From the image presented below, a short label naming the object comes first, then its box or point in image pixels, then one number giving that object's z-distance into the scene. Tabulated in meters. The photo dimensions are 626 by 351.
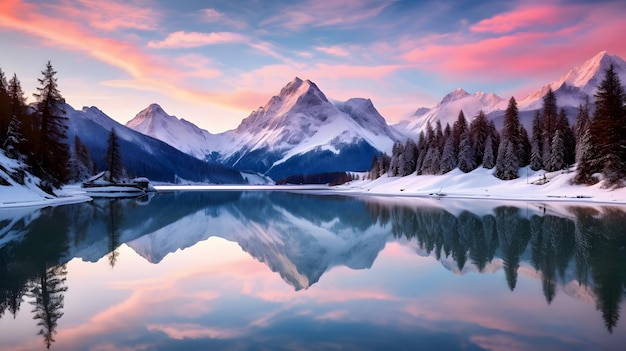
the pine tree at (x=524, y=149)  92.94
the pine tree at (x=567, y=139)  87.12
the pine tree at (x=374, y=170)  161.60
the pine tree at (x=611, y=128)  59.50
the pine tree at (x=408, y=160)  131.00
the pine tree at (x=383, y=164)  154.65
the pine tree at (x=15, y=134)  57.78
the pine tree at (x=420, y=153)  123.38
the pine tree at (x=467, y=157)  102.88
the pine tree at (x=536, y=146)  88.31
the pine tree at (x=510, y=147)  89.00
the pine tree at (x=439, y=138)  117.08
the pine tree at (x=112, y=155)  101.75
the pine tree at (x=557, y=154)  82.31
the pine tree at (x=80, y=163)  118.36
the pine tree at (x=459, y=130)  111.12
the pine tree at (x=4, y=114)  61.80
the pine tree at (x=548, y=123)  86.38
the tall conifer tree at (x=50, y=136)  62.28
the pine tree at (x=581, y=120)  78.44
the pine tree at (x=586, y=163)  65.56
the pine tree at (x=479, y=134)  105.62
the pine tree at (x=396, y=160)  135.75
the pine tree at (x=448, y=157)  107.19
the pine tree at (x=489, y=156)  97.38
